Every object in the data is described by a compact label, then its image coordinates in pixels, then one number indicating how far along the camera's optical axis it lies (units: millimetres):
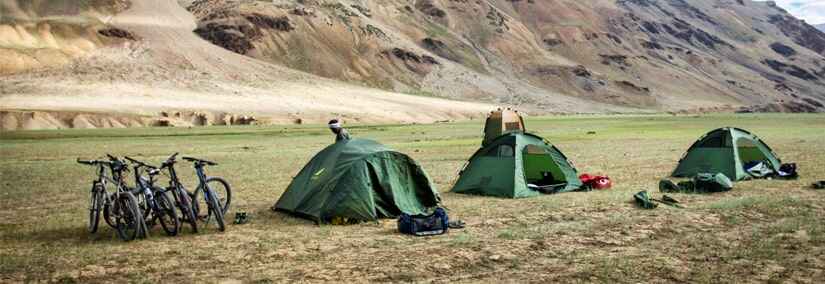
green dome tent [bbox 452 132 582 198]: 15961
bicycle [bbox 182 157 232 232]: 11906
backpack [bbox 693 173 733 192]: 15703
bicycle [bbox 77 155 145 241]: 11219
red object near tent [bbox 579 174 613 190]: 16922
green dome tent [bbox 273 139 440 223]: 12797
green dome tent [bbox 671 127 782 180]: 18266
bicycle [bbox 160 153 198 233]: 11523
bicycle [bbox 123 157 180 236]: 11352
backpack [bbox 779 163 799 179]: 18094
